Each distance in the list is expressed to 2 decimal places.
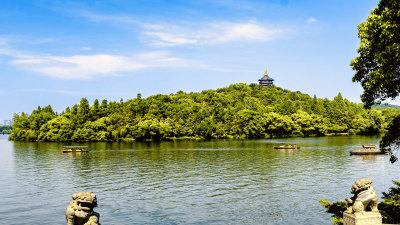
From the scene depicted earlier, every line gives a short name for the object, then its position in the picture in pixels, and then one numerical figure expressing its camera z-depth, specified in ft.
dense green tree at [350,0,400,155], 57.00
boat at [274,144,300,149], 246.60
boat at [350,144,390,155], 195.36
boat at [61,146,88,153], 251.80
